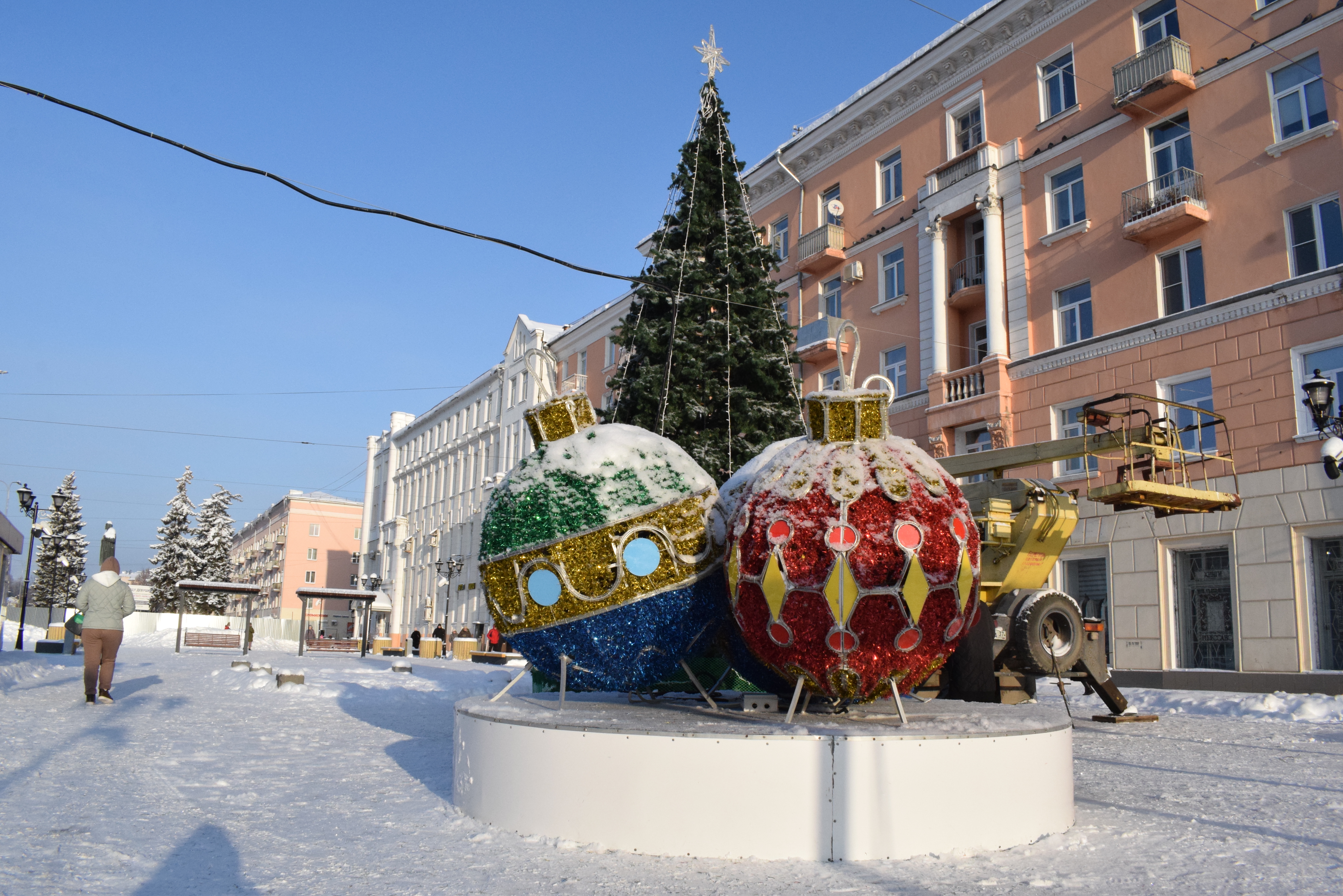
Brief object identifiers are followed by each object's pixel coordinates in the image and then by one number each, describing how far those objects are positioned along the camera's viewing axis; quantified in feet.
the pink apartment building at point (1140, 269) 58.18
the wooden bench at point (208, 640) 115.14
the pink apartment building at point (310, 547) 266.16
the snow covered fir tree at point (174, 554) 224.33
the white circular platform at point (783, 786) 16.21
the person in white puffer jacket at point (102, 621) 37.06
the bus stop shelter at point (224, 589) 96.73
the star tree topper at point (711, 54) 49.21
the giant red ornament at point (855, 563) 17.62
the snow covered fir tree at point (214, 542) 227.20
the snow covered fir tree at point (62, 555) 211.82
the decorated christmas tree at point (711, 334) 47.73
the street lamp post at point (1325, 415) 43.21
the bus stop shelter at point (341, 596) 99.30
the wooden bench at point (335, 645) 120.98
